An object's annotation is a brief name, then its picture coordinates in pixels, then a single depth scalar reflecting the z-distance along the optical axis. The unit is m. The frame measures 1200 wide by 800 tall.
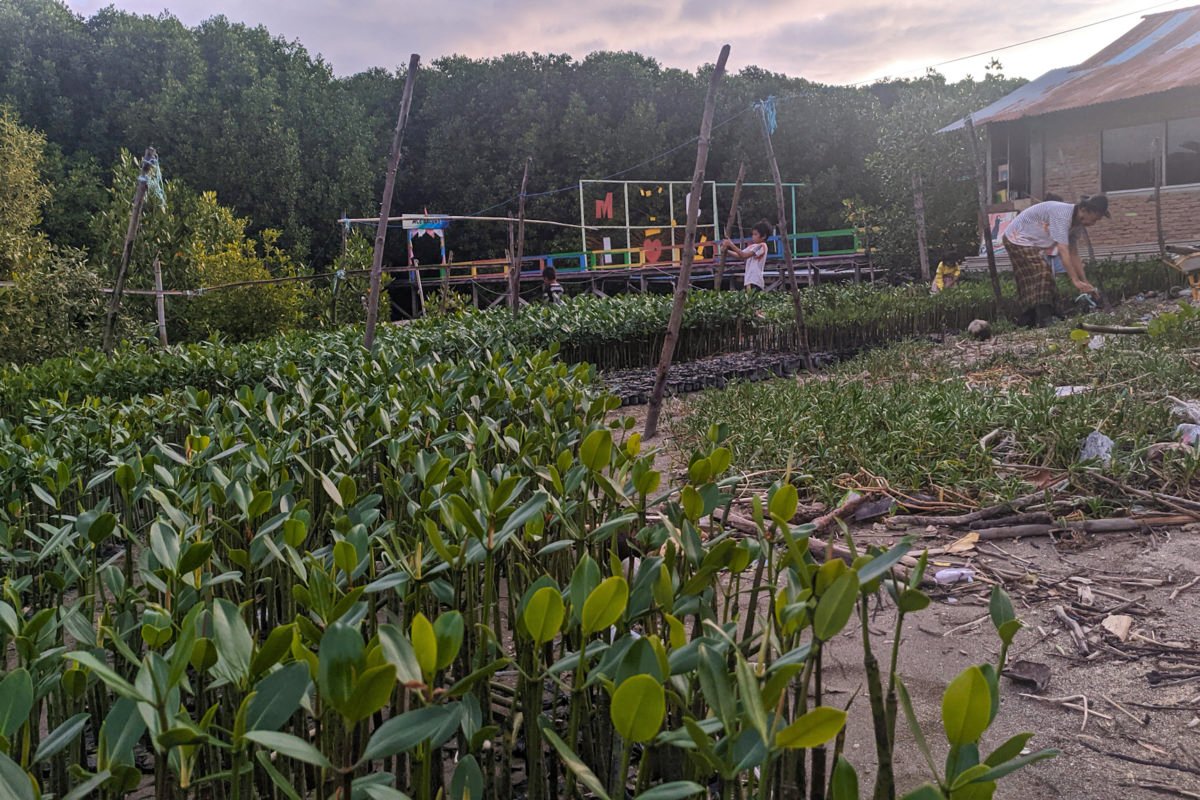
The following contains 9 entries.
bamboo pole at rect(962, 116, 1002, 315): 10.95
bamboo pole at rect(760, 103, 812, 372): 8.95
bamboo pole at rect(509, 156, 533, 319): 11.37
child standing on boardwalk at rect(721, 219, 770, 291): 12.65
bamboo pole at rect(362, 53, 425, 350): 7.32
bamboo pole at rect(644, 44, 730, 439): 6.26
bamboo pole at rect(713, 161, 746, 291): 12.47
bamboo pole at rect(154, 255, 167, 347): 11.81
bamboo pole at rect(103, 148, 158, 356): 8.34
